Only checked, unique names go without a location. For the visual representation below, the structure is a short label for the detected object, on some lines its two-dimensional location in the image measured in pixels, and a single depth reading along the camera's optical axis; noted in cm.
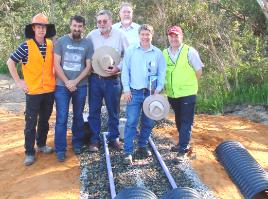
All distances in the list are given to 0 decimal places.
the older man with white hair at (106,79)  409
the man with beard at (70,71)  399
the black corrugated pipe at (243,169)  362
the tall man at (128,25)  447
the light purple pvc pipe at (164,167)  366
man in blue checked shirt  392
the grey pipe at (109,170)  351
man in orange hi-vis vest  391
